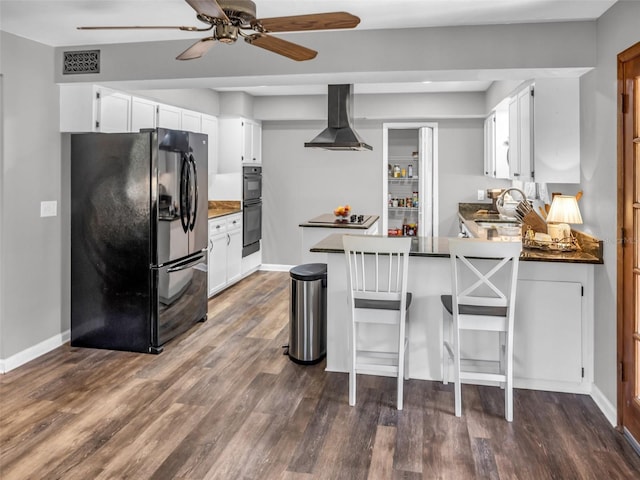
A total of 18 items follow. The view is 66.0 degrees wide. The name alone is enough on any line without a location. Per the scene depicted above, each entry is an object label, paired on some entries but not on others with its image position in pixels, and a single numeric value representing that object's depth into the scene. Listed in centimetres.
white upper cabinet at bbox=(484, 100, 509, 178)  523
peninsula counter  321
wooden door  257
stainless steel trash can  371
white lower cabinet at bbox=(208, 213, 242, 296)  556
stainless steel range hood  536
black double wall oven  654
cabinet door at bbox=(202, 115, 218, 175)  603
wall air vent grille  384
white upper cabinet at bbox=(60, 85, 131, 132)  396
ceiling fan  206
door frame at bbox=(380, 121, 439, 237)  682
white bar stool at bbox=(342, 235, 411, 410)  297
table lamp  316
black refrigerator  386
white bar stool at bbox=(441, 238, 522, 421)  281
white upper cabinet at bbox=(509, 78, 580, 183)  334
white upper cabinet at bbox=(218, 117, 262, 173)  638
